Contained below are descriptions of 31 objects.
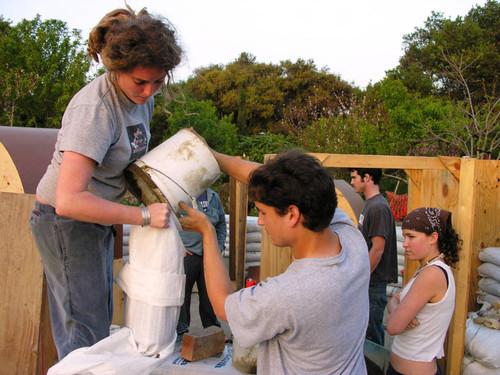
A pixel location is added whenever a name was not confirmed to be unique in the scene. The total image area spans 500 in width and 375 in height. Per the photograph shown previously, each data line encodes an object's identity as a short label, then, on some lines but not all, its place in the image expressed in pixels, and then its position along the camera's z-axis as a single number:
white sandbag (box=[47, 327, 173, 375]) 1.55
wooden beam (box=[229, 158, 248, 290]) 6.11
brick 3.08
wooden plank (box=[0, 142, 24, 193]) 3.33
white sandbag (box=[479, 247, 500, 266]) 3.93
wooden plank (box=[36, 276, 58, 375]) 3.03
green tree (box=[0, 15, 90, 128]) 10.38
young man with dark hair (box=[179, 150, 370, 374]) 1.36
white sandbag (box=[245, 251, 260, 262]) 6.79
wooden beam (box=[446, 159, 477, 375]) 2.95
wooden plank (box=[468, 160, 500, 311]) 3.85
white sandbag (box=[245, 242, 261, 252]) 6.80
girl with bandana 2.37
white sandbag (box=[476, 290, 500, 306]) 4.00
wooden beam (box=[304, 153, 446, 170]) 2.86
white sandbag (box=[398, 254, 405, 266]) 6.34
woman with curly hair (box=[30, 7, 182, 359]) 1.53
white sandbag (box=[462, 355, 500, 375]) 3.15
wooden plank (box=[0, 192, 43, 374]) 3.03
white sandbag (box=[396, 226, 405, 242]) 6.27
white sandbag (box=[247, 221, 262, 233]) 6.85
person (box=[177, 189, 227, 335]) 4.68
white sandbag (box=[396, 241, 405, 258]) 6.22
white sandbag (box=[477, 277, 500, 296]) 3.96
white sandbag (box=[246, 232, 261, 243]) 6.82
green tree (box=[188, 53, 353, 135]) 19.38
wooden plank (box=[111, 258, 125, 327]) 4.00
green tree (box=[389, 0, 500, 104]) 16.62
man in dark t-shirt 3.74
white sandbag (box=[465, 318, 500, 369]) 3.16
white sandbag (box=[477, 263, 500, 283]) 3.90
